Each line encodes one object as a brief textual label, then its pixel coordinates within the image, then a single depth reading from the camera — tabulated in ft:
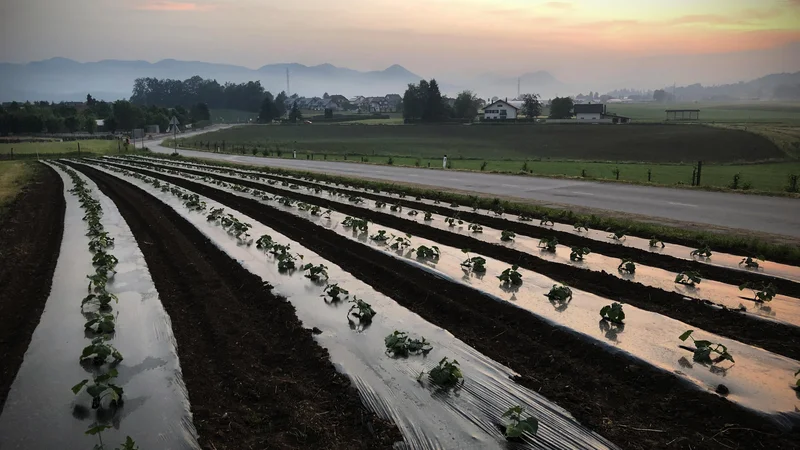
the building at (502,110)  358.02
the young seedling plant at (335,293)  26.23
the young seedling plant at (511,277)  27.53
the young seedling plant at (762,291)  24.73
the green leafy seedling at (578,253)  32.40
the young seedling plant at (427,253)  33.04
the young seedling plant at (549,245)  34.94
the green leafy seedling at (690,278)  27.48
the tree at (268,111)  403.95
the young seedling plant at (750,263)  30.94
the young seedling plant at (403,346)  20.04
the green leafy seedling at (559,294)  25.25
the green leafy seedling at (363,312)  23.57
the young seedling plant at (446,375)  17.57
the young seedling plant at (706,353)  18.89
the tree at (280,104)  468.50
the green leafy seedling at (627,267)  29.73
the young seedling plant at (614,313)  22.16
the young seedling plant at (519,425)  14.39
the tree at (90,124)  324.60
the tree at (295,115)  389.89
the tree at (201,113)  428.97
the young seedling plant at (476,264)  30.12
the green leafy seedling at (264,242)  36.10
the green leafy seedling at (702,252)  33.27
